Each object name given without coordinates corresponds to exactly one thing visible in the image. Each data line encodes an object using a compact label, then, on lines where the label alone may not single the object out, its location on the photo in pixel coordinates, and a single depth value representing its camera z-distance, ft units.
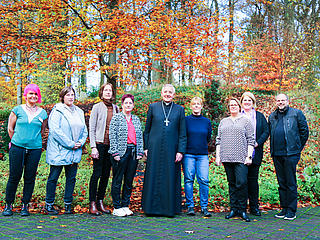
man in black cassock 15.15
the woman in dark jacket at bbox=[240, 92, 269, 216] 15.65
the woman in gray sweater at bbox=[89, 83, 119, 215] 15.26
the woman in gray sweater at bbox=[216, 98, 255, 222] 14.80
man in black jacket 15.30
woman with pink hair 14.25
